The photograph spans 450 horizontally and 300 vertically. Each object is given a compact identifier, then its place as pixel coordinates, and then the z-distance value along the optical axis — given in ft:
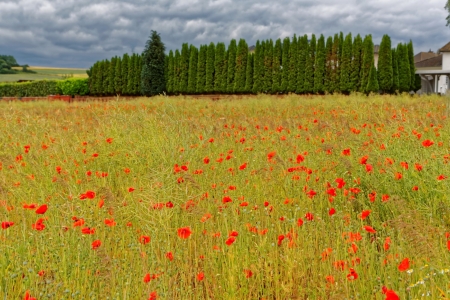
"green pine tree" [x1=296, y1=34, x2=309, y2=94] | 76.54
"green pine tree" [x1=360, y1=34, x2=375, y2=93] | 72.49
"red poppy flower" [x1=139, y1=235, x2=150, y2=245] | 7.58
